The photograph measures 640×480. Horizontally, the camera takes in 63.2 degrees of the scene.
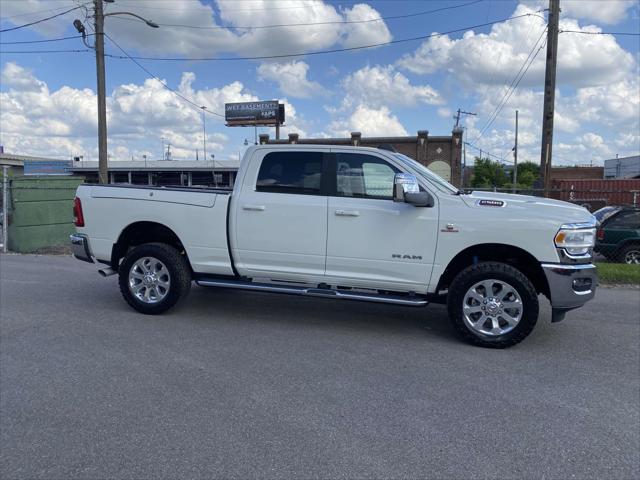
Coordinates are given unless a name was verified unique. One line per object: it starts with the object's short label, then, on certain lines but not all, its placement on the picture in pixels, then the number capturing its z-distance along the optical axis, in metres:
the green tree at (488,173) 70.56
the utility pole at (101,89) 16.31
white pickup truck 5.16
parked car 11.37
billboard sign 52.41
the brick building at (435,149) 41.28
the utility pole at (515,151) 54.78
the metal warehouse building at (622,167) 56.59
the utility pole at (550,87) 14.53
